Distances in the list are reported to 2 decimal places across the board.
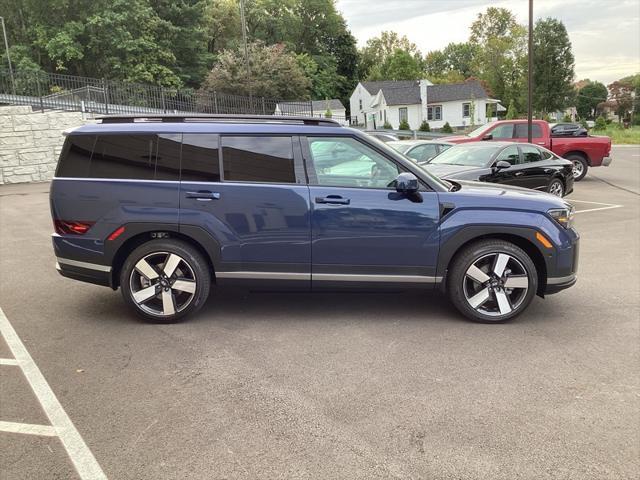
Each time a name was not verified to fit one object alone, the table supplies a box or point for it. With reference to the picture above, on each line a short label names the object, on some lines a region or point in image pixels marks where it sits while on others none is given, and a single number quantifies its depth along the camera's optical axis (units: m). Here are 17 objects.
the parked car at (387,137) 19.04
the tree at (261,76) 37.44
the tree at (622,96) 110.96
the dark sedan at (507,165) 10.46
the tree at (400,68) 88.62
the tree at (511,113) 62.09
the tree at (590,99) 129.62
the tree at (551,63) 55.94
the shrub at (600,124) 56.81
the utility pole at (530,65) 18.90
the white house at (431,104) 67.44
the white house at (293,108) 28.00
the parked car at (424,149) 14.02
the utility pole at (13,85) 19.80
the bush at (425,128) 44.83
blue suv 4.83
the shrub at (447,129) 45.75
